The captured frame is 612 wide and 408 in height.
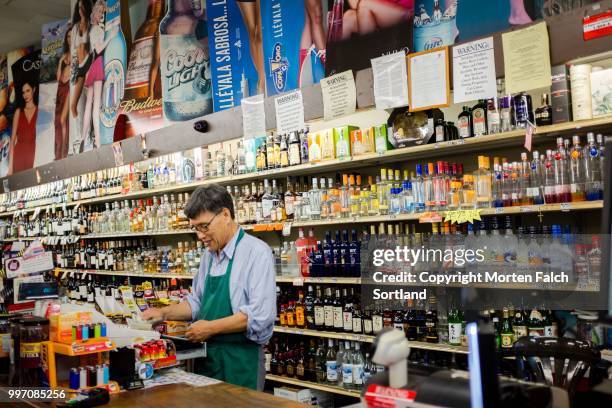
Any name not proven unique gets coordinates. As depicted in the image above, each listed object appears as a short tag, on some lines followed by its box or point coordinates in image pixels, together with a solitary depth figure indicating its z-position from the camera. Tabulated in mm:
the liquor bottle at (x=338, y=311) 4246
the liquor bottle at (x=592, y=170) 3018
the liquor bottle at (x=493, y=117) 3377
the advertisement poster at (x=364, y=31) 3869
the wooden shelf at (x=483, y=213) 2969
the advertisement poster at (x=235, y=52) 5219
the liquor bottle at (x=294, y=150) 4520
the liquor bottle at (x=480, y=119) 3425
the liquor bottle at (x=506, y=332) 3357
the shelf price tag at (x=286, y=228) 4520
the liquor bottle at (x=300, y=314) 4543
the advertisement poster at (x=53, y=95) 8570
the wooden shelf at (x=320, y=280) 4082
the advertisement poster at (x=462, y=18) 3617
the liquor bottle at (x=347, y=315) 4176
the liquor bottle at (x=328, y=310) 4312
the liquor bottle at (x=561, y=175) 3104
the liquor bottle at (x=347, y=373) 4129
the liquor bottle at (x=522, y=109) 3268
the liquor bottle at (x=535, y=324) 3275
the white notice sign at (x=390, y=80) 3760
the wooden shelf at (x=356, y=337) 3529
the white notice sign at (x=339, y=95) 4078
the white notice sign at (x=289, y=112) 4410
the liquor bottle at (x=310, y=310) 4473
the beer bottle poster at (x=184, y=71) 5891
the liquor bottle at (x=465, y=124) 3502
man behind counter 2822
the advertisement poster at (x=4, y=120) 10266
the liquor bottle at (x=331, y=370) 4254
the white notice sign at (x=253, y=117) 4719
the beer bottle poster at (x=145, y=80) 6481
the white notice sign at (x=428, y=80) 3518
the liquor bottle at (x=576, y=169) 3080
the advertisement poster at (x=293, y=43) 4766
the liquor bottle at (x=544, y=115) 3160
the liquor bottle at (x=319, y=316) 4383
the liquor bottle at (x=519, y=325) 3307
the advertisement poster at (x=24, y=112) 9672
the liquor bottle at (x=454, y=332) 3572
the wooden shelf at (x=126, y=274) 5818
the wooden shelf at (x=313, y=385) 4066
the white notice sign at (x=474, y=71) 3309
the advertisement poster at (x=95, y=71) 7148
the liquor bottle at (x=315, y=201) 4441
